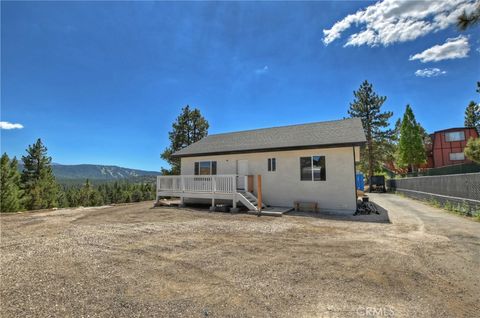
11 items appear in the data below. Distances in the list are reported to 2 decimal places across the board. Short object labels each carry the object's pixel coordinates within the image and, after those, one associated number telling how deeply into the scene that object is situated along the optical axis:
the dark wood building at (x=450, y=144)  29.56
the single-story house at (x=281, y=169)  11.09
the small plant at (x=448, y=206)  11.06
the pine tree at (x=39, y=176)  36.56
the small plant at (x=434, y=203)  12.81
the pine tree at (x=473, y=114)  33.06
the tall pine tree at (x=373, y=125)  31.80
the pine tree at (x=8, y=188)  29.49
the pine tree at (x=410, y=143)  30.38
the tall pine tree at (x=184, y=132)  30.17
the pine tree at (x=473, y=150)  20.73
